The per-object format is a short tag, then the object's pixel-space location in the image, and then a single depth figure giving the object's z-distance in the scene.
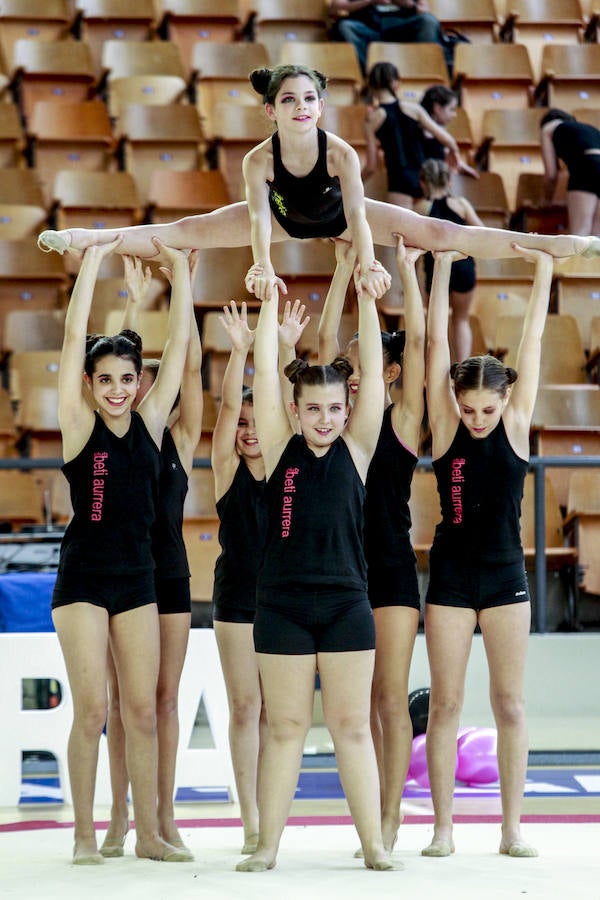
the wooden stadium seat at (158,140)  17.78
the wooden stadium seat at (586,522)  13.25
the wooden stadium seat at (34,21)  19.50
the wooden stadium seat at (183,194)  16.50
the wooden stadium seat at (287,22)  19.83
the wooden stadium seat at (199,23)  19.81
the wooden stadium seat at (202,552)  13.16
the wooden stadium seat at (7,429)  14.38
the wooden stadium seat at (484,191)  17.17
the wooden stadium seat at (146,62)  18.83
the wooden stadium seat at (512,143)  18.12
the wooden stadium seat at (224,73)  18.56
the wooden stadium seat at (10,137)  17.87
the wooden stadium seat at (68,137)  17.78
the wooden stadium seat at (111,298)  15.41
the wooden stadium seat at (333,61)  18.33
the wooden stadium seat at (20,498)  13.61
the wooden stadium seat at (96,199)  16.61
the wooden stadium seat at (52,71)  18.61
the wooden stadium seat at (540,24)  19.89
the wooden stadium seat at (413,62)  18.47
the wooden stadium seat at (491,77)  18.91
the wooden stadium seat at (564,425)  14.06
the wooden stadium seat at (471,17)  20.11
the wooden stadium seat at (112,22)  19.73
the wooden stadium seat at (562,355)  15.35
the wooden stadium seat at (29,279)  16.27
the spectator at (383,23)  19.37
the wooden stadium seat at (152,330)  15.08
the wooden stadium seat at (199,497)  13.77
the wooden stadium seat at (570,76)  18.50
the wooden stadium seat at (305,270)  15.93
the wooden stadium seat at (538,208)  17.05
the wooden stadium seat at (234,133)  17.55
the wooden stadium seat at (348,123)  17.58
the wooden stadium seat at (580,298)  16.28
